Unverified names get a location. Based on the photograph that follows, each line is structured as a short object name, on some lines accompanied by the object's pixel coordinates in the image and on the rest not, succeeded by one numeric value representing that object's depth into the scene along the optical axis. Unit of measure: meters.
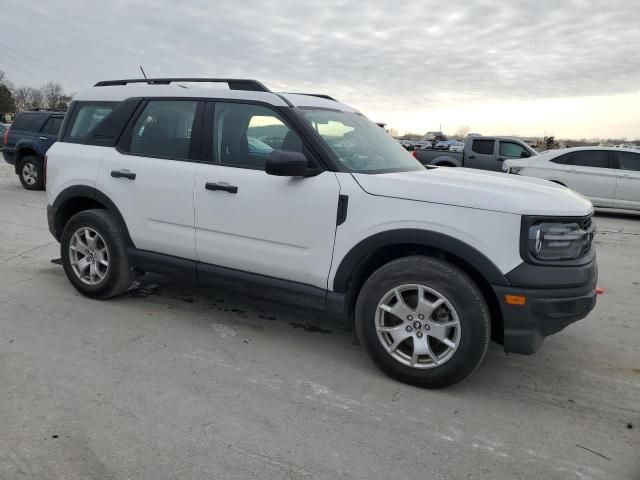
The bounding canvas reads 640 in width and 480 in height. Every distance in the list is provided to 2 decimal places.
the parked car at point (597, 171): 11.19
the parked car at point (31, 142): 12.20
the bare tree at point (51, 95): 84.20
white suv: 3.03
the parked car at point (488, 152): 14.02
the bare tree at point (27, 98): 87.06
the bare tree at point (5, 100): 71.12
